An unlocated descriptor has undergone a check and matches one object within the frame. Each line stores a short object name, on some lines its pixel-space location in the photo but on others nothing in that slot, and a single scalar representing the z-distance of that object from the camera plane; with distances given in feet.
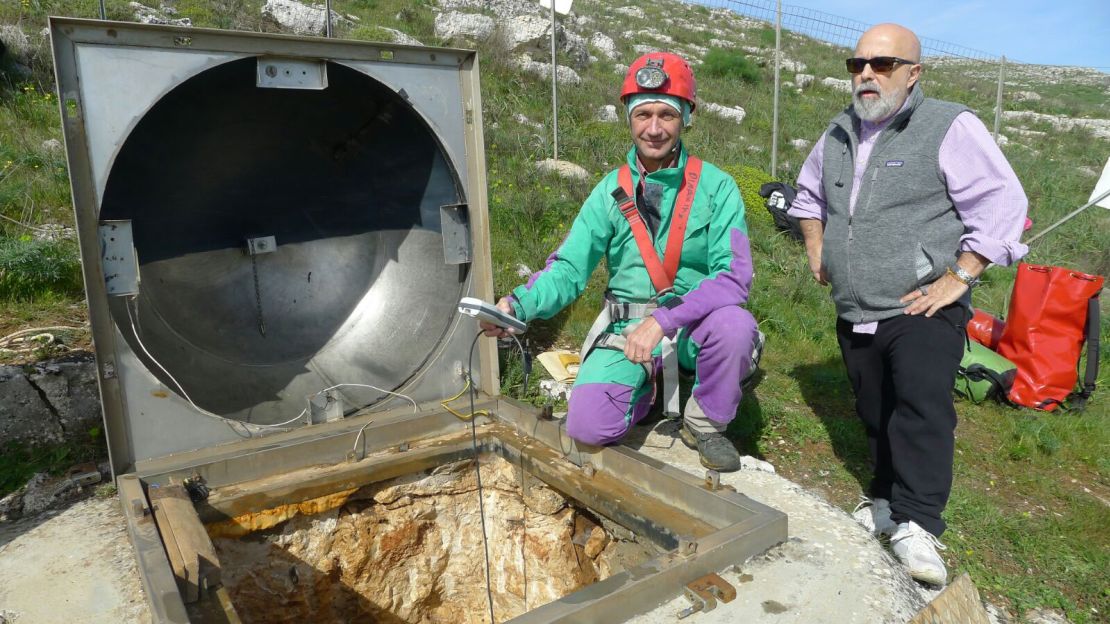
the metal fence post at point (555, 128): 23.15
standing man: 7.82
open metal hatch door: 7.76
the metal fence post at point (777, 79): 27.06
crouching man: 8.70
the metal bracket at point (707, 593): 6.18
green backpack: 13.70
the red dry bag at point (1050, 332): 13.88
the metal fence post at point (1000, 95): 29.19
